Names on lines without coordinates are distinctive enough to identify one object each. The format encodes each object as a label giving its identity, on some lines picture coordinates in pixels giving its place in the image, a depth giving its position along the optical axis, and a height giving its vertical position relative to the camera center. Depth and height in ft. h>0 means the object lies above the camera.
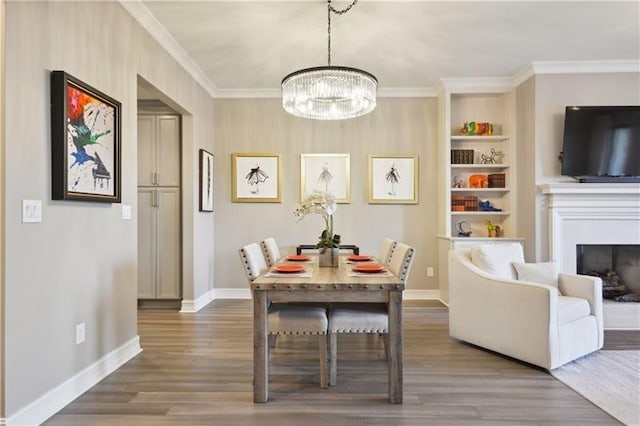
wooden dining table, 7.28 -1.65
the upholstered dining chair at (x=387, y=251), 10.83 -1.11
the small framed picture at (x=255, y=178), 16.47 +1.56
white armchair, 8.84 -2.47
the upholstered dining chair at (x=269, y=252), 11.38 -1.14
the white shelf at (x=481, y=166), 15.36 +1.90
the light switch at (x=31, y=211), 6.26 +0.07
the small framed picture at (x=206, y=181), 14.90 +1.36
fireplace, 12.95 -0.19
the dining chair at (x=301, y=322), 7.83 -2.23
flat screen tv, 13.11 +2.42
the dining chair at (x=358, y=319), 7.86 -2.19
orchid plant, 9.47 +0.24
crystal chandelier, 9.18 +3.17
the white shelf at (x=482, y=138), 15.55 +3.08
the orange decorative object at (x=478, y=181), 15.81 +1.32
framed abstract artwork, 6.92 +1.47
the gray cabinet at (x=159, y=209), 14.65 +0.21
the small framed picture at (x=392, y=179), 16.29 +1.47
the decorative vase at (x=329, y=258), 9.66 -1.12
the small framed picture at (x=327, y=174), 16.34 +1.70
